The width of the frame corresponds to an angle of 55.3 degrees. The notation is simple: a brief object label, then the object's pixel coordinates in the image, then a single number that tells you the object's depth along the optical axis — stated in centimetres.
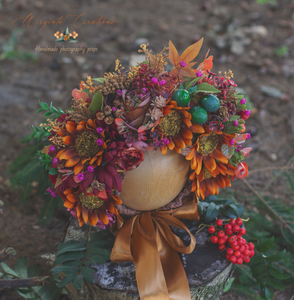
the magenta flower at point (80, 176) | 95
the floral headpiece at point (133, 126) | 96
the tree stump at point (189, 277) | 110
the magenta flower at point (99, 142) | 94
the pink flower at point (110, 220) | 111
